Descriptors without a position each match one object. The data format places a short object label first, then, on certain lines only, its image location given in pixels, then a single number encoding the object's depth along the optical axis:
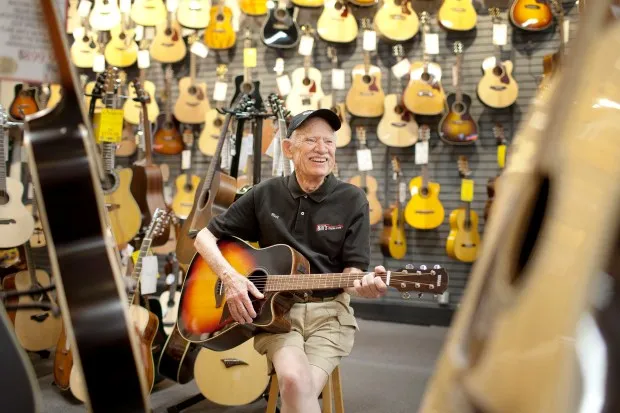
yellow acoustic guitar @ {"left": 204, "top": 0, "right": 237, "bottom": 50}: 5.86
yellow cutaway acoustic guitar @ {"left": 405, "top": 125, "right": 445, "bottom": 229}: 5.16
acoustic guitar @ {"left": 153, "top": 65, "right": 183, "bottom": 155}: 6.01
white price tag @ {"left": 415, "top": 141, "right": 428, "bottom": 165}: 5.17
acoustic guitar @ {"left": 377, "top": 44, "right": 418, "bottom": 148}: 5.25
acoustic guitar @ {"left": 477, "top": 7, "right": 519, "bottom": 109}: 4.99
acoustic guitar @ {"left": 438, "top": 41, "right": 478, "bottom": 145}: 5.10
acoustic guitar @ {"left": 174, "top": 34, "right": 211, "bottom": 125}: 5.93
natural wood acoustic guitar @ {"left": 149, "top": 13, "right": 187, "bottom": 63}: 6.06
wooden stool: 2.15
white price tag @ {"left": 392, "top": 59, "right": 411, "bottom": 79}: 5.27
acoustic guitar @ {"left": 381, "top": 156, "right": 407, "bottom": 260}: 5.20
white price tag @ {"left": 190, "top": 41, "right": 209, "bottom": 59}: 5.77
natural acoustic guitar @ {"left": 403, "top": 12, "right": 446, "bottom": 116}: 5.10
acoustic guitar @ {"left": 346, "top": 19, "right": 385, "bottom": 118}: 5.32
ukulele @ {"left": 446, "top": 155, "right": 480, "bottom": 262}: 5.00
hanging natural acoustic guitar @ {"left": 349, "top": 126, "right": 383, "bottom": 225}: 5.24
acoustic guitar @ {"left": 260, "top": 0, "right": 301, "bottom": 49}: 5.57
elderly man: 2.13
